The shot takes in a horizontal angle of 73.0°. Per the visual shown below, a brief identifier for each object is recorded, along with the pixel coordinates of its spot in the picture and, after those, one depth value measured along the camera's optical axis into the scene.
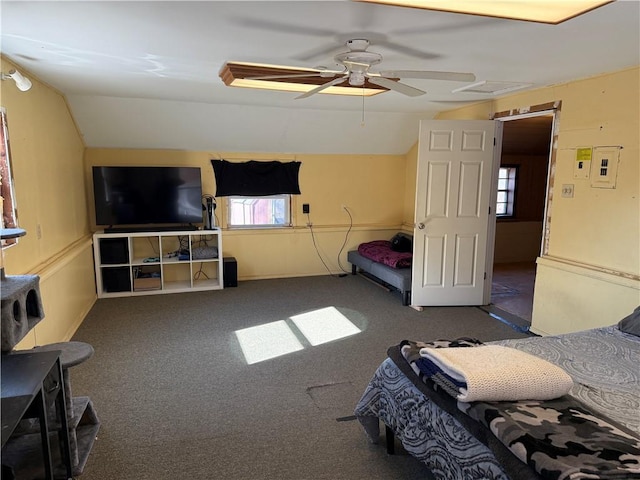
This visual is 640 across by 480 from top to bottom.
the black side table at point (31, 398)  1.43
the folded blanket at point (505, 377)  1.59
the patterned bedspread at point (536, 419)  1.33
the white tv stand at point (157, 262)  4.98
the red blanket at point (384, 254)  5.07
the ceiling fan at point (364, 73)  2.51
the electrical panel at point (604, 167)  3.27
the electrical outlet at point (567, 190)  3.64
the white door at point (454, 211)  4.49
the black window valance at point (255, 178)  5.57
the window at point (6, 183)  2.81
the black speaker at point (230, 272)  5.41
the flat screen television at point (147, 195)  4.99
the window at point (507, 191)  7.11
